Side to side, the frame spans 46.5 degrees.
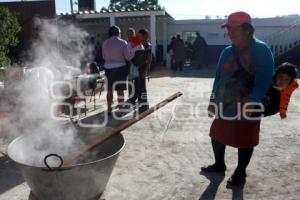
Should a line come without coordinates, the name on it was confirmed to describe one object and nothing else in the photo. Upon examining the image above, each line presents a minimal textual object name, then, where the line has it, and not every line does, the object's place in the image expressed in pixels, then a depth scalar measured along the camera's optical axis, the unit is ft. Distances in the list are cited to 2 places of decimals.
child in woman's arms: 12.22
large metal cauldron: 10.12
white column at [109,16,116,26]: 59.98
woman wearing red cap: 11.66
